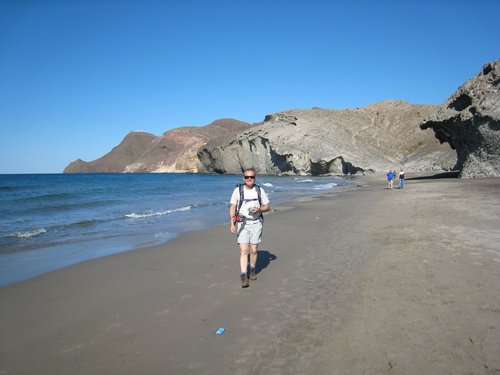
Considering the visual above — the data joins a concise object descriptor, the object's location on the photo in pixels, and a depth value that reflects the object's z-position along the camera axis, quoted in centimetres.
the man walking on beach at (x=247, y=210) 567
